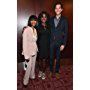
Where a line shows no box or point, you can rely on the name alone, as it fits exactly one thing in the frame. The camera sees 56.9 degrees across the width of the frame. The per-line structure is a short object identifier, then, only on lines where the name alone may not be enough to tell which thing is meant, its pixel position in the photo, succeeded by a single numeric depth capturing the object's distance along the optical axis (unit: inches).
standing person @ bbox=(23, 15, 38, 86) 58.8
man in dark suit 60.5
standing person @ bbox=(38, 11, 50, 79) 64.7
